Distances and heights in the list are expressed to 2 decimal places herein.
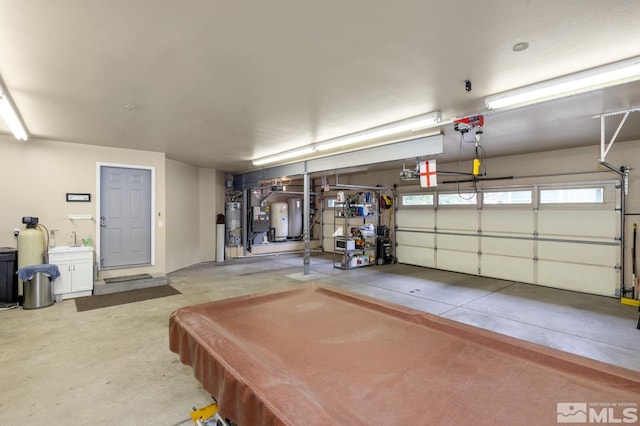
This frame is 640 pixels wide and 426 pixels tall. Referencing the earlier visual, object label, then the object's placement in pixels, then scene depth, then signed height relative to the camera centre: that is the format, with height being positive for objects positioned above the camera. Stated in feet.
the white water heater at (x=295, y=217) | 38.73 -0.98
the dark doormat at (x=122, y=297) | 16.01 -5.18
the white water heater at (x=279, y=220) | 36.58 -1.30
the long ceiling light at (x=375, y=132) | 13.30 +4.00
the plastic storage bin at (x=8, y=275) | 15.61 -3.51
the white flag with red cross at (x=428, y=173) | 15.96 +2.01
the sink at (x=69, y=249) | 16.84 -2.32
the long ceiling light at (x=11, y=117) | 10.86 +3.82
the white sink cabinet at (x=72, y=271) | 16.79 -3.58
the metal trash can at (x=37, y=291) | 15.34 -4.29
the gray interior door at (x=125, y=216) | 20.02 -0.50
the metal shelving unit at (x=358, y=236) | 26.73 -2.48
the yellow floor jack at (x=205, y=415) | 5.92 -4.11
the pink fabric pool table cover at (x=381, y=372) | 3.85 -2.63
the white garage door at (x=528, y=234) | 18.57 -1.79
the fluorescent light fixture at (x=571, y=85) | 8.48 +3.99
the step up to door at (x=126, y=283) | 18.29 -4.74
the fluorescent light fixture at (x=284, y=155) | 19.97 +3.99
